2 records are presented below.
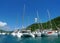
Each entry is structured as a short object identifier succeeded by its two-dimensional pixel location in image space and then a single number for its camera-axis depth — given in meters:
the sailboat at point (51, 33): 26.96
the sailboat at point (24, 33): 25.02
